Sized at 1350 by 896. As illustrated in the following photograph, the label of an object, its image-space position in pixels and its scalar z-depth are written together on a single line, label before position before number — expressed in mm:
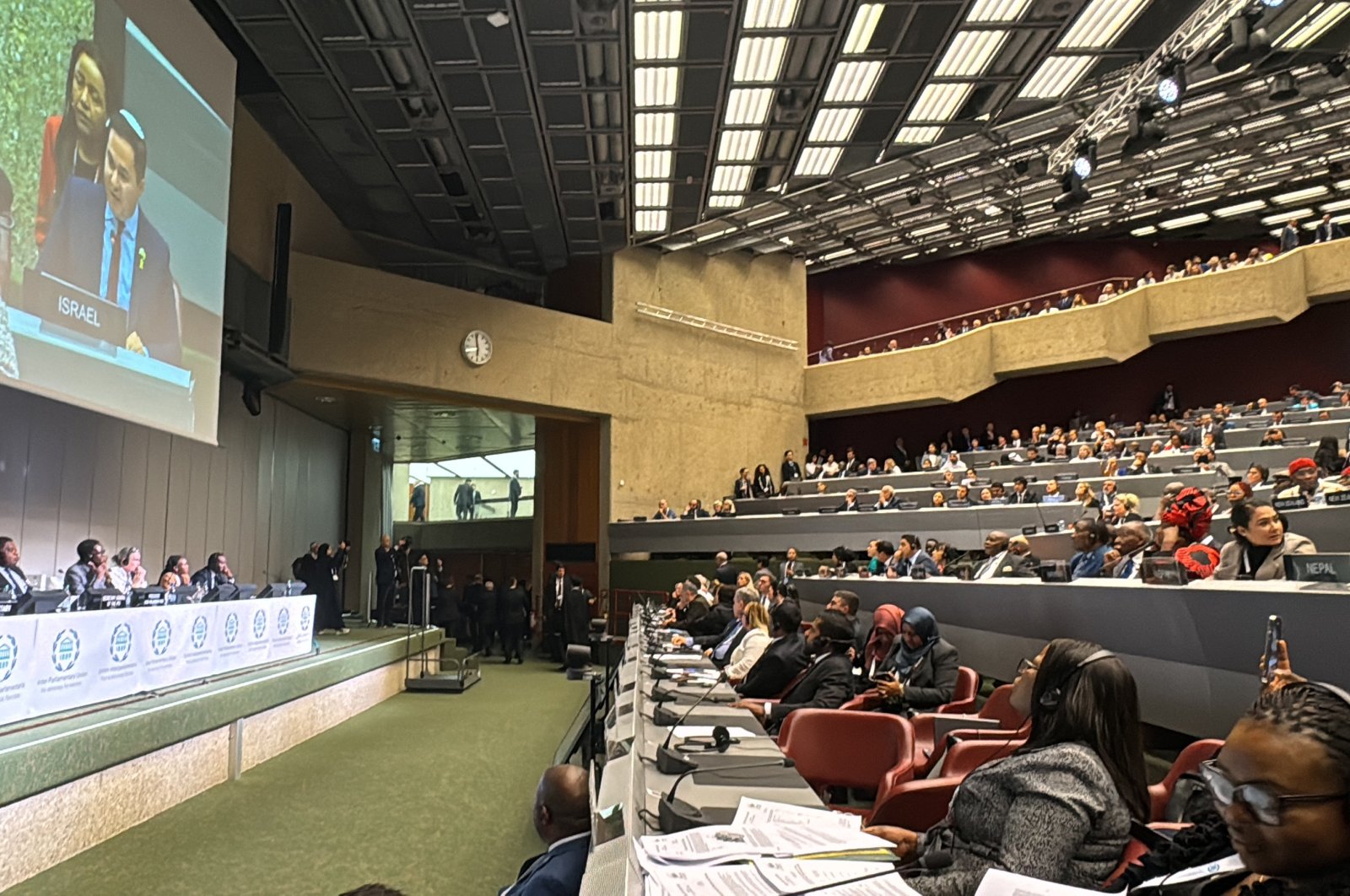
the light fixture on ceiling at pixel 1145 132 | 9664
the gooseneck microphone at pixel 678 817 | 1770
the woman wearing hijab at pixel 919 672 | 4082
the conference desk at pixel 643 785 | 1446
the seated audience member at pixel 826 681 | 4086
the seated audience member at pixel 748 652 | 5074
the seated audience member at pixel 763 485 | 15742
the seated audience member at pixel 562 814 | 1828
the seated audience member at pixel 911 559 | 7278
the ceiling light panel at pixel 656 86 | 9836
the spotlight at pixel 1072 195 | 10742
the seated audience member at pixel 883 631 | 4762
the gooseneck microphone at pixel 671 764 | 2314
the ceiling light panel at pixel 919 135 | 11859
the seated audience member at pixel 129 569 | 6676
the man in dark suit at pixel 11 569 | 5031
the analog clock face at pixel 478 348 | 13398
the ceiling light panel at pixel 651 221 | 14375
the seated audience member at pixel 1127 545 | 4773
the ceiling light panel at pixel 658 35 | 8688
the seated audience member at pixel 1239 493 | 4852
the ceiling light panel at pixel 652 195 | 13133
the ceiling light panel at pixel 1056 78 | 10094
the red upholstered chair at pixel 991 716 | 3293
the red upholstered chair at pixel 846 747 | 3061
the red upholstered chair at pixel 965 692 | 3873
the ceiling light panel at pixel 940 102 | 10562
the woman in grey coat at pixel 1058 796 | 1536
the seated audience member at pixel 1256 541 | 3754
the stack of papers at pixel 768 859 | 1405
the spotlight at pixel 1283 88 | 11289
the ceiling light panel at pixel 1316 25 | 9813
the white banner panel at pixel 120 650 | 4055
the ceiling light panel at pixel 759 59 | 9242
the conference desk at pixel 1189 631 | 2436
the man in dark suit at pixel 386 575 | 12523
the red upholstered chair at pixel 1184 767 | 1928
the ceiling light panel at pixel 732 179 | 12730
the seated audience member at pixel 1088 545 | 5203
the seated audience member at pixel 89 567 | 5898
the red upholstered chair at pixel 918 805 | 2412
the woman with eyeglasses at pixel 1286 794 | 984
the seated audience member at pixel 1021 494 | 9829
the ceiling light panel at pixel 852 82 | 9766
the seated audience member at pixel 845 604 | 4727
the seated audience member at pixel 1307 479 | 5200
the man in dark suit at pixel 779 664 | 4531
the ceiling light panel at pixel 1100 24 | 8914
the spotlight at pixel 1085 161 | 10656
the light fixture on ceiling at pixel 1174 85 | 8781
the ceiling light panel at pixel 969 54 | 9297
